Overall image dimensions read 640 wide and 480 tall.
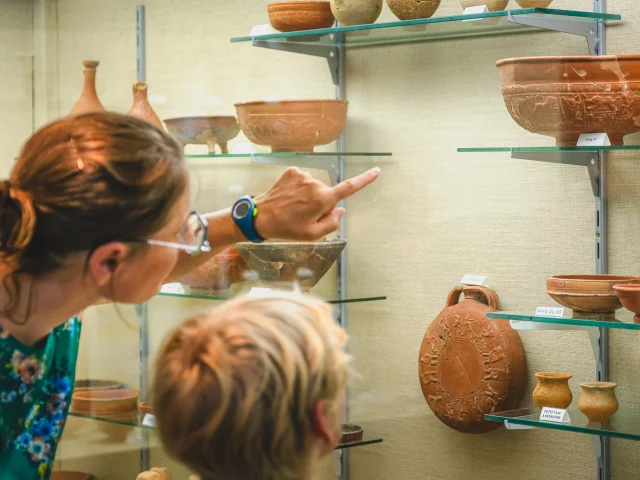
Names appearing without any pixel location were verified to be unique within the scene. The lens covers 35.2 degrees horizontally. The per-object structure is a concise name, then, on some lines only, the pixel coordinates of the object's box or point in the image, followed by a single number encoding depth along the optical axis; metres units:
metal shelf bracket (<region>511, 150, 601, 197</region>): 2.51
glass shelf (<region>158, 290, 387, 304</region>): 3.05
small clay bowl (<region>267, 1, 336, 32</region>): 2.88
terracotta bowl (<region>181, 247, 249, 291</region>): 3.08
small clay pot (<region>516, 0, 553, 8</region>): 2.41
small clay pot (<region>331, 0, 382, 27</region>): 2.76
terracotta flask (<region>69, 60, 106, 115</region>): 3.41
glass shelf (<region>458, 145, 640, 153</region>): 2.31
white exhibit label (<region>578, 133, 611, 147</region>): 2.32
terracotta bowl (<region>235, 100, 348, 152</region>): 2.87
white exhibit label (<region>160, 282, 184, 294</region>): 3.25
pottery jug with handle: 2.61
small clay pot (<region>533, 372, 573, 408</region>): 2.46
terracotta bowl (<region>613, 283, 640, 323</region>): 2.22
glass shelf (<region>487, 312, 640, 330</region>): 2.27
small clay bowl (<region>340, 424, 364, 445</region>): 2.98
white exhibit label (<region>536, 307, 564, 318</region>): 2.41
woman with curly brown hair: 1.33
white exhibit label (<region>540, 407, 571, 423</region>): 2.43
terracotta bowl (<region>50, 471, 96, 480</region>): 3.56
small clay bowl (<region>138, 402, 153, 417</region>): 3.31
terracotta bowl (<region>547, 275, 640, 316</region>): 2.31
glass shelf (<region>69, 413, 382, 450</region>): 3.00
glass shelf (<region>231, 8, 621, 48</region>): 2.45
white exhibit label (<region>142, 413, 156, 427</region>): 3.27
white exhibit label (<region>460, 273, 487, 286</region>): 2.76
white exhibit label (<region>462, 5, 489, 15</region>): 2.50
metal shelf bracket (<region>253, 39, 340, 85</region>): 3.02
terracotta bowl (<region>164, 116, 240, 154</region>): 3.10
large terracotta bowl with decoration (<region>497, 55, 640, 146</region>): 2.28
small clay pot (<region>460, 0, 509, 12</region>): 2.48
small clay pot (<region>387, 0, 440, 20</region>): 2.65
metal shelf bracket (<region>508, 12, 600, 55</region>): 2.43
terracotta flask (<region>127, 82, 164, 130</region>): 3.29
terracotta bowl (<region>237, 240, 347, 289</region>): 2.92
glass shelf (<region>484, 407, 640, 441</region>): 2.33
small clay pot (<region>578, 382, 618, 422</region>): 2.40
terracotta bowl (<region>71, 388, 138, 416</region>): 3.46
